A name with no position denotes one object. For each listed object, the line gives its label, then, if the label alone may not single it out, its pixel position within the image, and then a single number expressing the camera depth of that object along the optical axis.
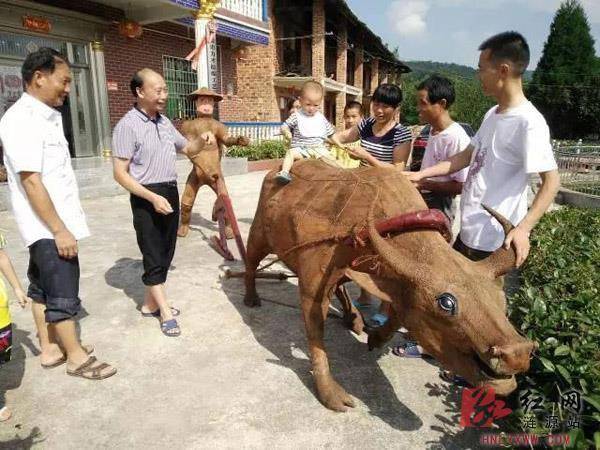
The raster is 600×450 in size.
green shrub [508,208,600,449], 2.12
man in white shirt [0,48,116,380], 2.67
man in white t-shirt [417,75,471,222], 3.47
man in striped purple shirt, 3.40
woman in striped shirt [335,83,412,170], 3.72
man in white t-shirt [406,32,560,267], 2.42
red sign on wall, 9.66
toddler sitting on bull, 4.37
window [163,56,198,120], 13.24
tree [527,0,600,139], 33.56
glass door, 11.02
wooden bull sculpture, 1.96
